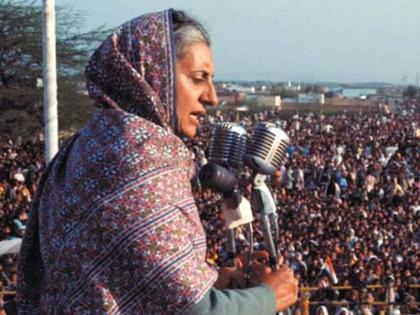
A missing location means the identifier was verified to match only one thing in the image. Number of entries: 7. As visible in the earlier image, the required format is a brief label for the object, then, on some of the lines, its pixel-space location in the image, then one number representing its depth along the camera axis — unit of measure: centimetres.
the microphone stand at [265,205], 204
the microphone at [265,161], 207
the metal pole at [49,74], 609
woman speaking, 134
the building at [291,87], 10900
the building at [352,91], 14712
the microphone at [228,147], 208
